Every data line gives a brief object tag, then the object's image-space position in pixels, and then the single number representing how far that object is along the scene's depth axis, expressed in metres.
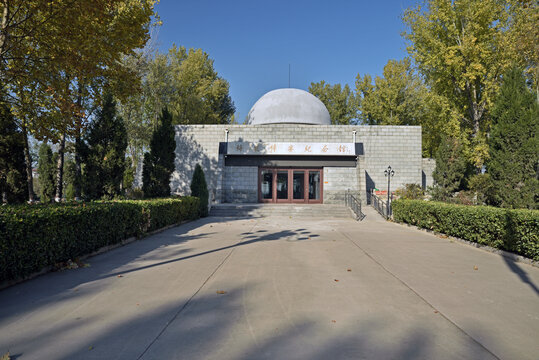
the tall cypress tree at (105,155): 12.91
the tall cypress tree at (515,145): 12.65
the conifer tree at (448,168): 15.57
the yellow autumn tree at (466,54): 21.03
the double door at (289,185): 22.52
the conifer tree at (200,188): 17.55
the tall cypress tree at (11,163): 12.59
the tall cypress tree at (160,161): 15.73
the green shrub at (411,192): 19.53
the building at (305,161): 22.02
